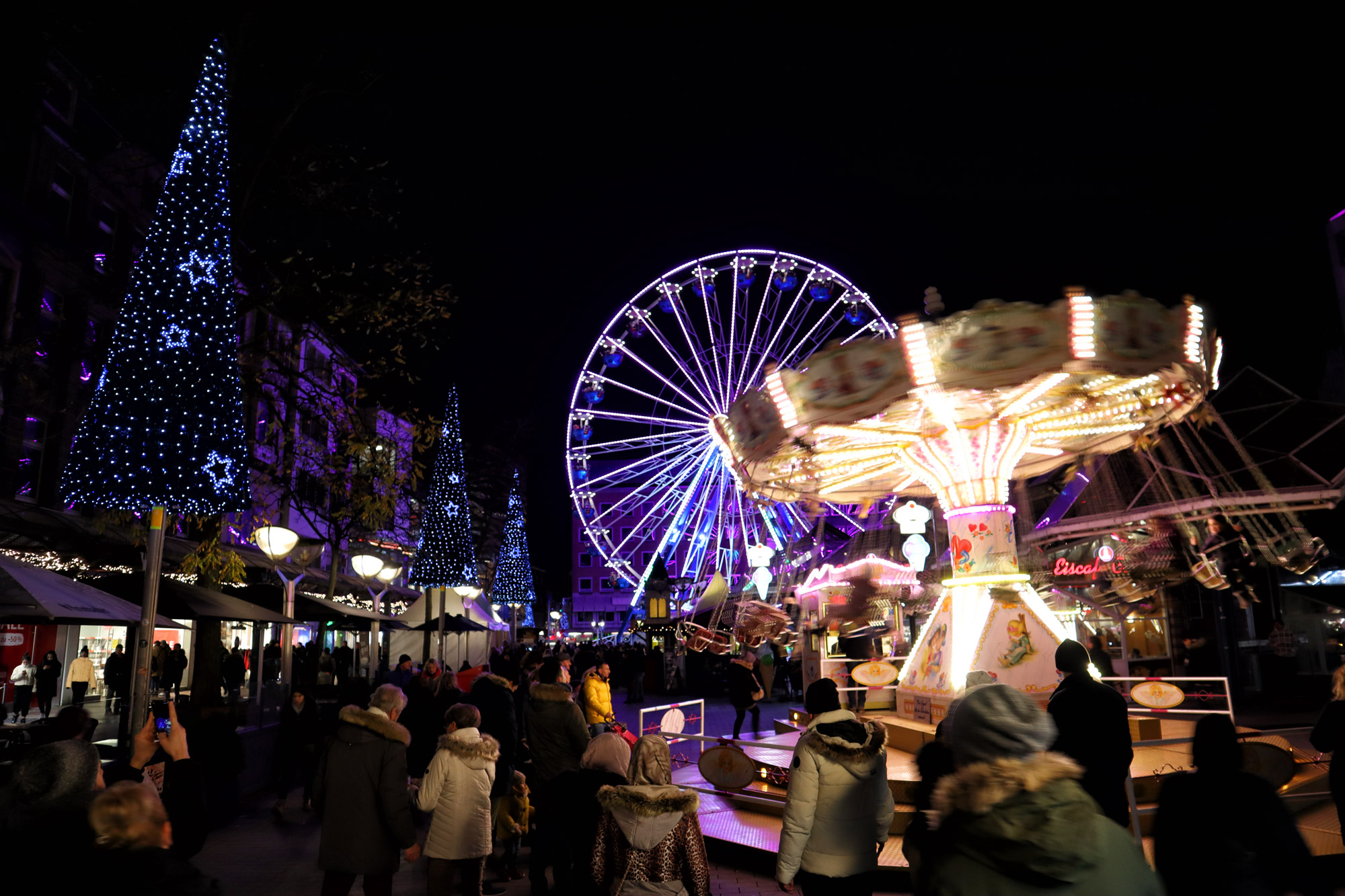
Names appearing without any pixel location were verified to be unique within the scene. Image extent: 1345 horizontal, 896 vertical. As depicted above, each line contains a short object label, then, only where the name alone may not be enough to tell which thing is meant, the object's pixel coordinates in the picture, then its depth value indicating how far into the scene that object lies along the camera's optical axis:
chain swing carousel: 10.47
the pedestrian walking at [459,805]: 5.79
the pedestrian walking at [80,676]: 20.86
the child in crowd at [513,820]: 7.66
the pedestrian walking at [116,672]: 20.94
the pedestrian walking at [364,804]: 5.09
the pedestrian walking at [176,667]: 21.89
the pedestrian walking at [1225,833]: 3.11
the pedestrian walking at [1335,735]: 5.21
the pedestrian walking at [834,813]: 4.18
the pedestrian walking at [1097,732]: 5.34
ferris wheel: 22.62
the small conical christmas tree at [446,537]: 27.25
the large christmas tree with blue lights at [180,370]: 10.14
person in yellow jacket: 10.09
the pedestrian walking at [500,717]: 8.27
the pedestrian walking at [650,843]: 4.15
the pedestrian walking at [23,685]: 18.89
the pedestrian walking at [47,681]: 19.22
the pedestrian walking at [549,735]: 6.71
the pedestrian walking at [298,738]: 11.16
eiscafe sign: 23.02
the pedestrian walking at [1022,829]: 2.04
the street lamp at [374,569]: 17.77
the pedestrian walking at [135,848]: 2.67
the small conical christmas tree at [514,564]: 46.50
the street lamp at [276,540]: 13.71
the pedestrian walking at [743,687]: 15.62
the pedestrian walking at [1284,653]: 21.48
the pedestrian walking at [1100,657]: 13.98
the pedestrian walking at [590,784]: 5.48
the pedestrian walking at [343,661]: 24.16
